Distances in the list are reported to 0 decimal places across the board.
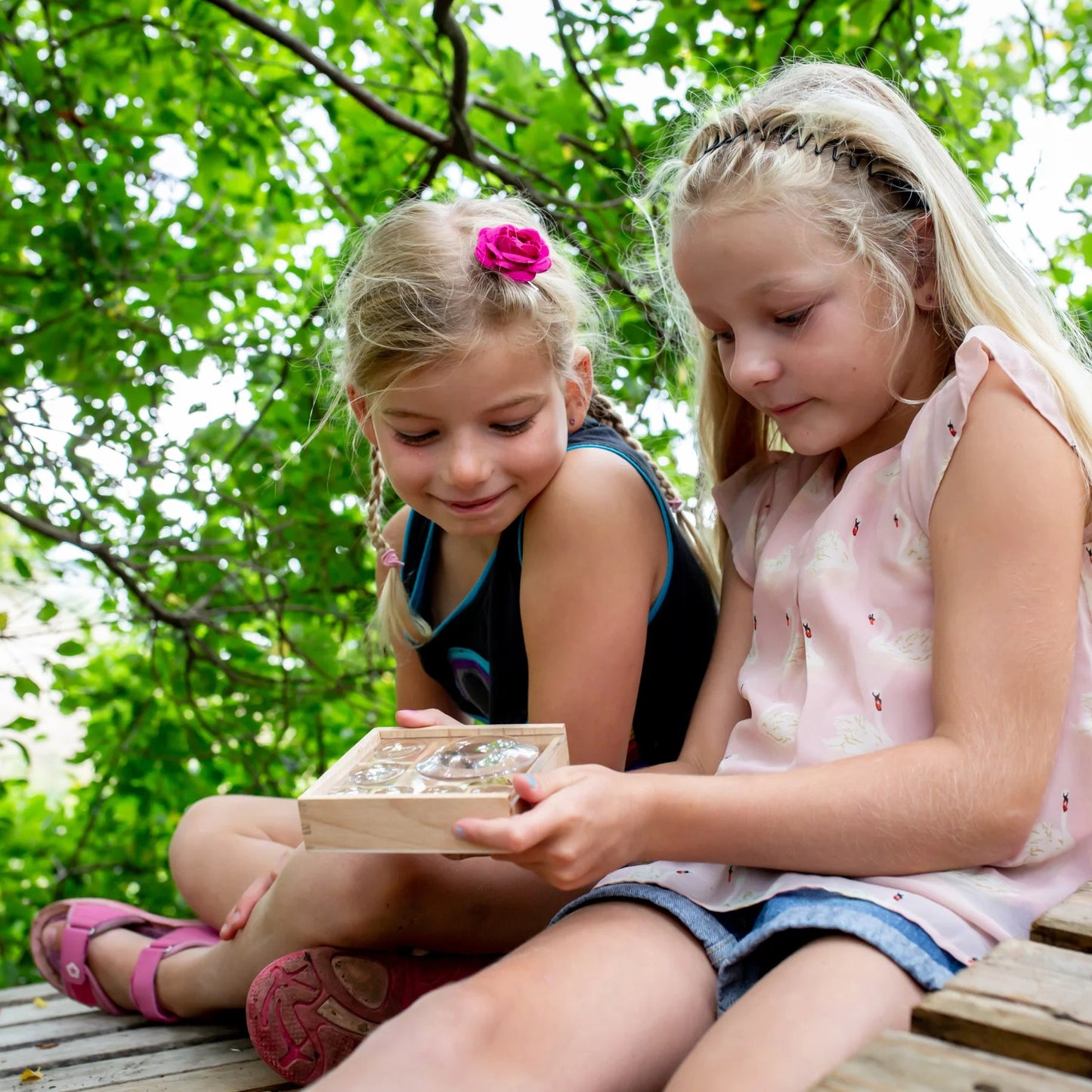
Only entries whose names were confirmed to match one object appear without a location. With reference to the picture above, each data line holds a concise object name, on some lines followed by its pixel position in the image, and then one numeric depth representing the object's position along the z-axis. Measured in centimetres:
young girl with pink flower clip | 177
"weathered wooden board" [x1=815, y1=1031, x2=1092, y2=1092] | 92
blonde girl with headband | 133
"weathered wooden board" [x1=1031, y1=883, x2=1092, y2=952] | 124
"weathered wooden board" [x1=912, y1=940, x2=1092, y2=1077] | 100
